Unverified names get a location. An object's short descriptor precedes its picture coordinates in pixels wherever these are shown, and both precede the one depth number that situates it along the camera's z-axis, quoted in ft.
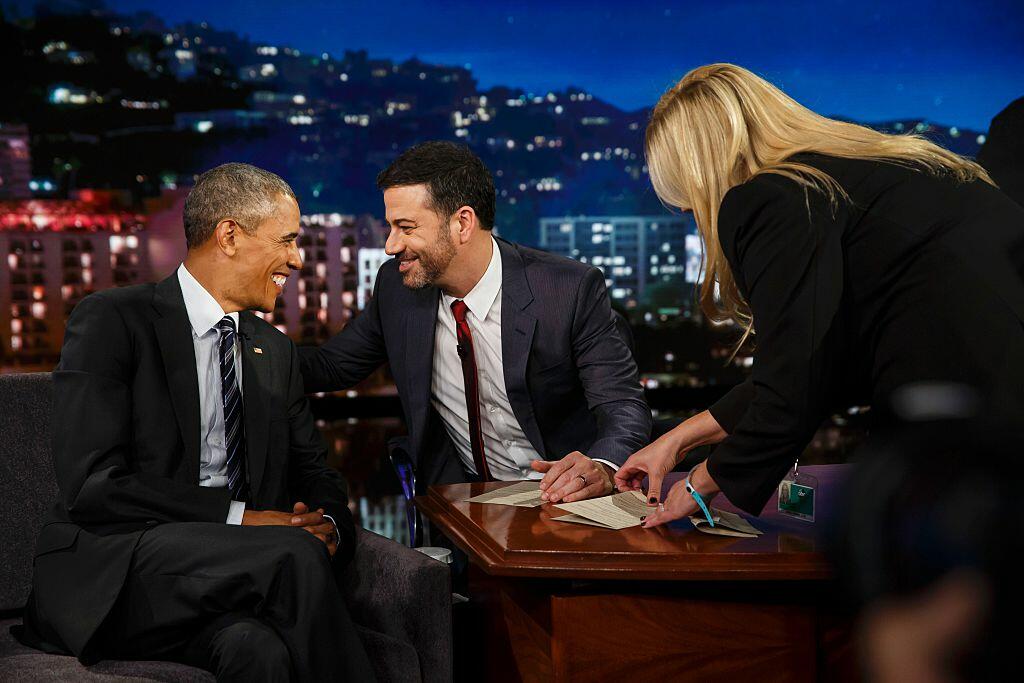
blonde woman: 5.47
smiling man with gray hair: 6.27
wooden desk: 5.65
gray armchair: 6.42
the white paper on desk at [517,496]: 7.09
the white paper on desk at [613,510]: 6.38
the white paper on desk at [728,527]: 6.07
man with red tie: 9.04
